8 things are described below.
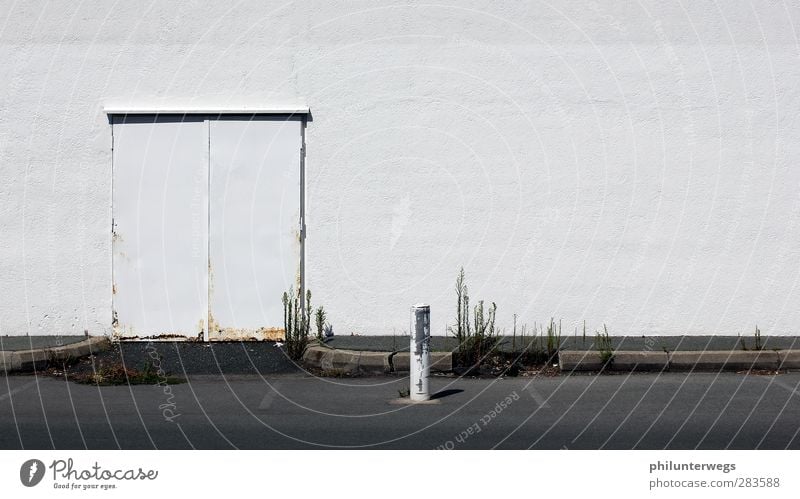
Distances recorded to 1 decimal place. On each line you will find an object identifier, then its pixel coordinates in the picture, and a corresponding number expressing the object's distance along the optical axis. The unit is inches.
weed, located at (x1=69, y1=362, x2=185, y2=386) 445.4
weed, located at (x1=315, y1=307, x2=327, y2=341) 520.4
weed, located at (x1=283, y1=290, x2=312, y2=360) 496.6
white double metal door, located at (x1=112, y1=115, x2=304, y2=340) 537.6
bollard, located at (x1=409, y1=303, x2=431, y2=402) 395.9
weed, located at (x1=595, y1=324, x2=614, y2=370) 462.3
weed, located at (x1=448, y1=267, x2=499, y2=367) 476.7
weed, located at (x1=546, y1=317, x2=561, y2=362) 482.9
